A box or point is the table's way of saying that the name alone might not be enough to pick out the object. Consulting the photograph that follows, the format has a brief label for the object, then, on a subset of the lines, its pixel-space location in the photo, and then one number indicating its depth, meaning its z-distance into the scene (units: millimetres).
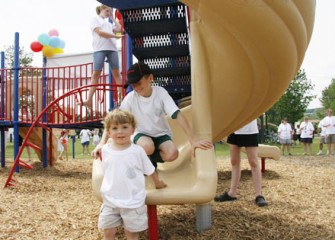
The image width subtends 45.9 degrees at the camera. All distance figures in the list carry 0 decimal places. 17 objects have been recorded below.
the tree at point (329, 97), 51438
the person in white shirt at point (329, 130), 12945
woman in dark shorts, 4137
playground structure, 2354
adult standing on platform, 5309
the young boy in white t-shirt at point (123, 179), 2543
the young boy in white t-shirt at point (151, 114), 3061
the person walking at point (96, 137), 18578
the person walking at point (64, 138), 14164
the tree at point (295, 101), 32156
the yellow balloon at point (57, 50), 11621
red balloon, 11610
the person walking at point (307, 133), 13969
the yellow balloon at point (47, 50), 11455
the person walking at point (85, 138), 17323
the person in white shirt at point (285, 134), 14109
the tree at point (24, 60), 31734
